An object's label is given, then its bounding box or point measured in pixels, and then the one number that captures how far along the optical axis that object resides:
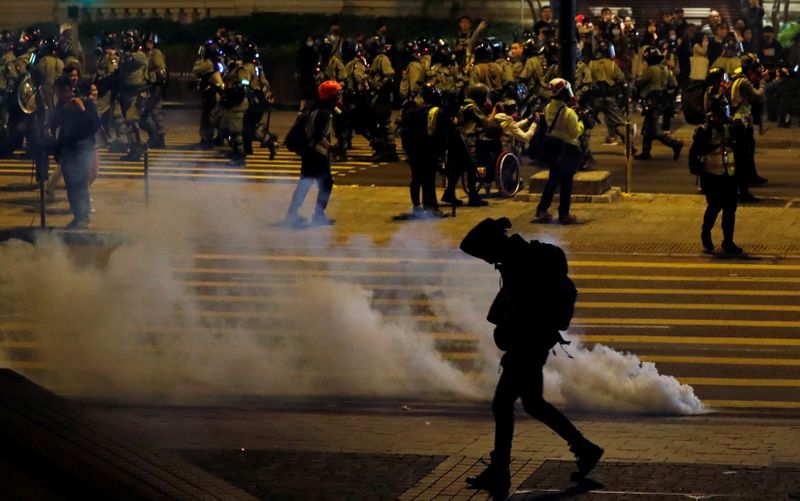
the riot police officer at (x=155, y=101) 27.83
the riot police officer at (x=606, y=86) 26.39
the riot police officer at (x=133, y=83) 27.48
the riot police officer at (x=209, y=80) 27.47
